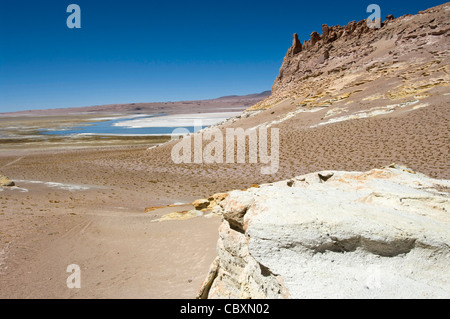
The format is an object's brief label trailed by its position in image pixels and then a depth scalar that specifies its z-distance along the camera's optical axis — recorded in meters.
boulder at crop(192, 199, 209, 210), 9.73
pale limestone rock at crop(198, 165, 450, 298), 2.86
